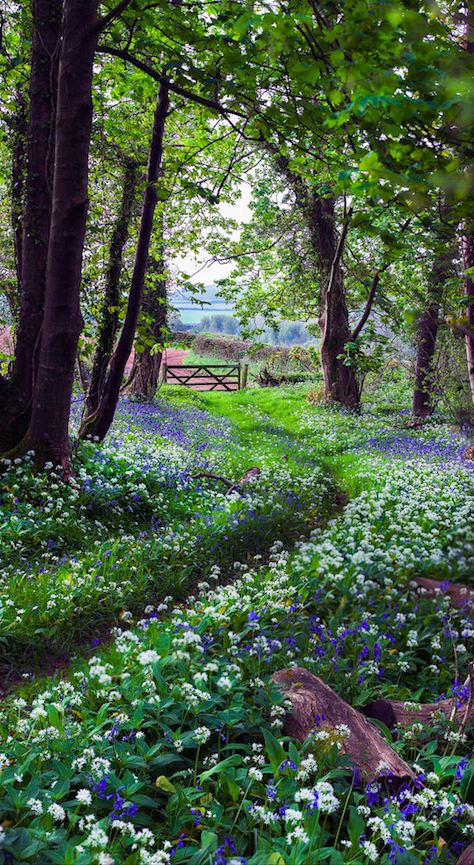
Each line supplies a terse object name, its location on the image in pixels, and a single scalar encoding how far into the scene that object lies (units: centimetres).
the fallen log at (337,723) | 332
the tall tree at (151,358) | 1797
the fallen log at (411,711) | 403
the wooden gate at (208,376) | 3206
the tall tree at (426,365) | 1627
